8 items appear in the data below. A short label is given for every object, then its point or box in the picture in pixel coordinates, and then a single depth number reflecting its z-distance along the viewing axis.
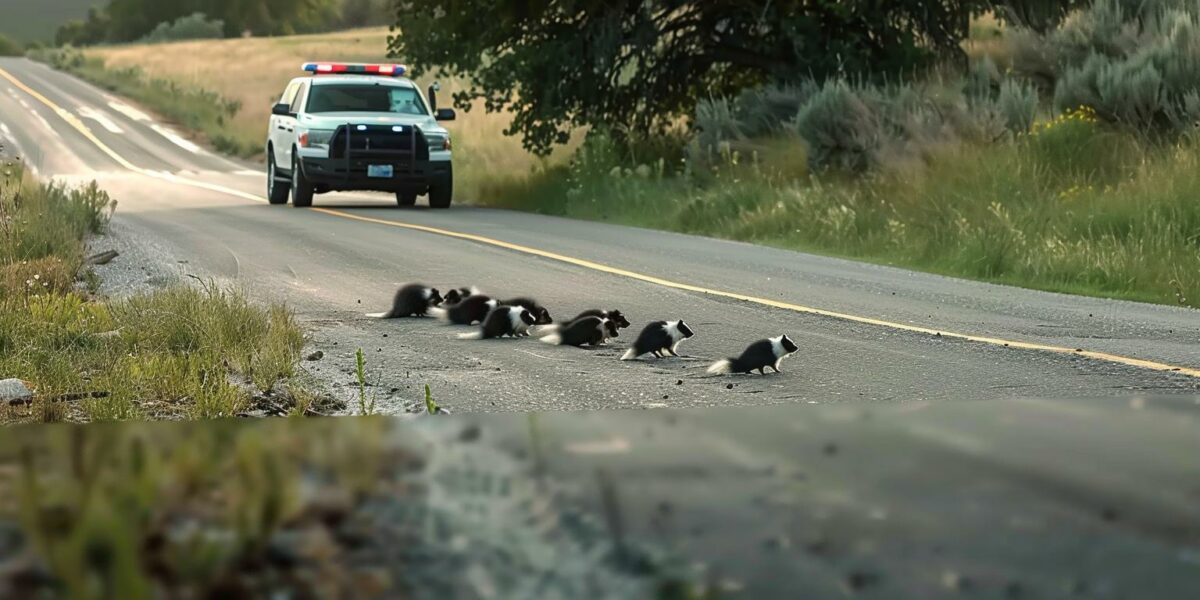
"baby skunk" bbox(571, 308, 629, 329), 17.75
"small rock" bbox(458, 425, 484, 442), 12.98
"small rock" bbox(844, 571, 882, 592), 9.13
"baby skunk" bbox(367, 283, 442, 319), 19.50
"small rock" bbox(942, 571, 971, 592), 9.12
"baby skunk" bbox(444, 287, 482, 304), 19.12
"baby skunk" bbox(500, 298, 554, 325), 18.03
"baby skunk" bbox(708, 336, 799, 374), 15.75
